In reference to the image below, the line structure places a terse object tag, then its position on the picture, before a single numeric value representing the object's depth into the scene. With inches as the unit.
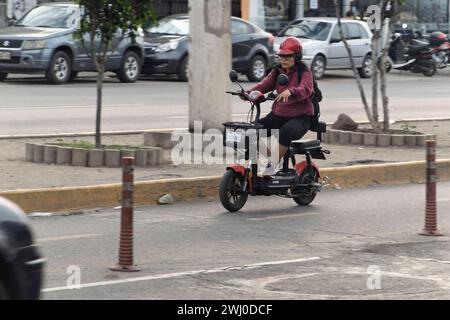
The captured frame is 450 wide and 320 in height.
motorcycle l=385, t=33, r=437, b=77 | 1453.0
